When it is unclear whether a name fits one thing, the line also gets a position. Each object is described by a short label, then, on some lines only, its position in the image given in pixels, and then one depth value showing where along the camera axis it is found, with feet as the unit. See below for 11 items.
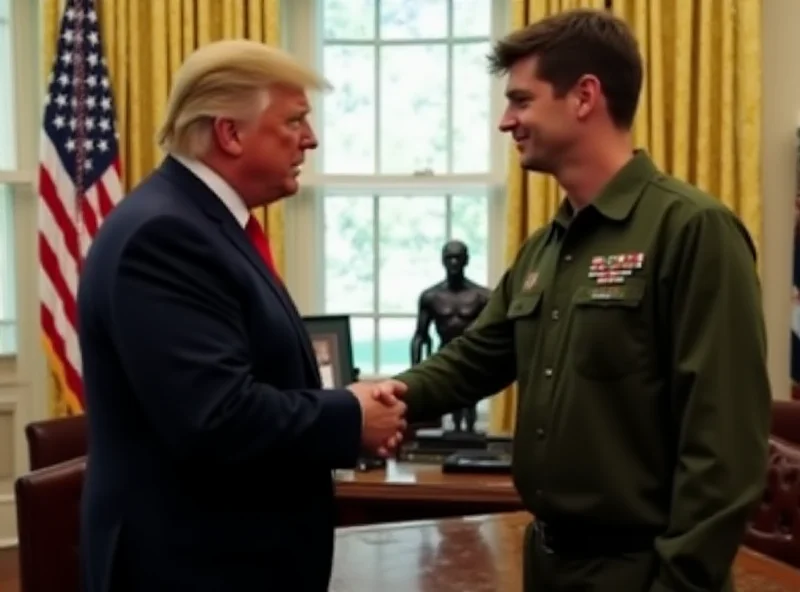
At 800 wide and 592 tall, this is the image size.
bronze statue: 12.49
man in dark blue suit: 4.85
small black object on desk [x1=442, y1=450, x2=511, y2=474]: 10.64
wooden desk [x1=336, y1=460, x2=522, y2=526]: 10.05
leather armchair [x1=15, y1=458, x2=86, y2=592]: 6.94
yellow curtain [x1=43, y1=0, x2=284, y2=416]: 14.93
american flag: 14.73
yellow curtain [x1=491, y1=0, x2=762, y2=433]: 14.32
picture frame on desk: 11.84
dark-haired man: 4.75
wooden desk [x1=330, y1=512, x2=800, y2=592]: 6.29
